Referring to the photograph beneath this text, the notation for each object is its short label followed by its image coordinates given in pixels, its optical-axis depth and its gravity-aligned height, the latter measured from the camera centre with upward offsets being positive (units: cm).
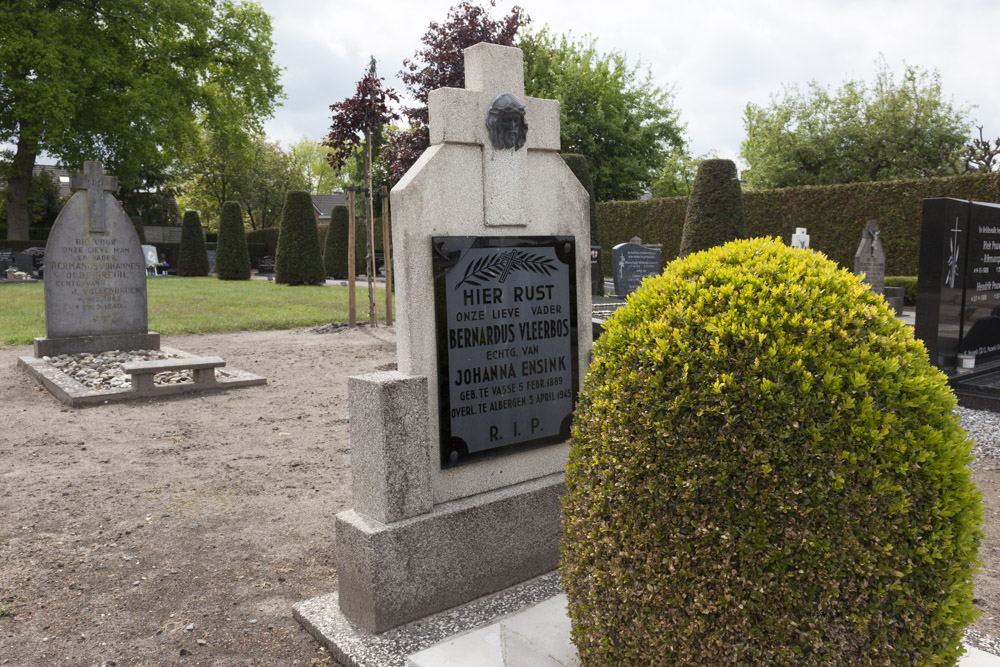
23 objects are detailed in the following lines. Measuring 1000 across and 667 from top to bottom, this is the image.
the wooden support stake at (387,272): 1288 -36
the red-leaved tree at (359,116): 1164 +232
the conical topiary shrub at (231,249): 3059 +27
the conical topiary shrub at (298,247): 2581 +27
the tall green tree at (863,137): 2984 +491
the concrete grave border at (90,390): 742 -150
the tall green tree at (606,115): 3388 +674
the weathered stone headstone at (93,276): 945 -27
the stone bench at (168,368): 773 -128
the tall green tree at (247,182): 4953 +550
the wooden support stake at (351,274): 1320 -40
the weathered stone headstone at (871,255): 1677 -21
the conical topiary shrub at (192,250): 3366 +27
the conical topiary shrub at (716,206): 1738 +106
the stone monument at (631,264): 1633 -34
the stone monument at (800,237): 1963 +29
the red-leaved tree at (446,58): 1349 +384
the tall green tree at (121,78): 2533 +722
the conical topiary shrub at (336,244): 3206 +45
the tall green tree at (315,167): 6475 +836
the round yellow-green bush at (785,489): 166 -60
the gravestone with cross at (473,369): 289 -53
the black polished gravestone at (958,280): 733 -39
